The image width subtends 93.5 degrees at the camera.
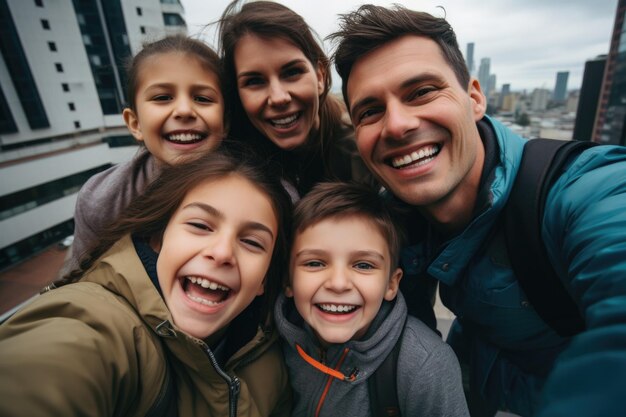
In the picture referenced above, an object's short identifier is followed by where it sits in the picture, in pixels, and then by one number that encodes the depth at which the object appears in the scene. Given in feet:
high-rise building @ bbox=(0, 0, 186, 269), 68.64
